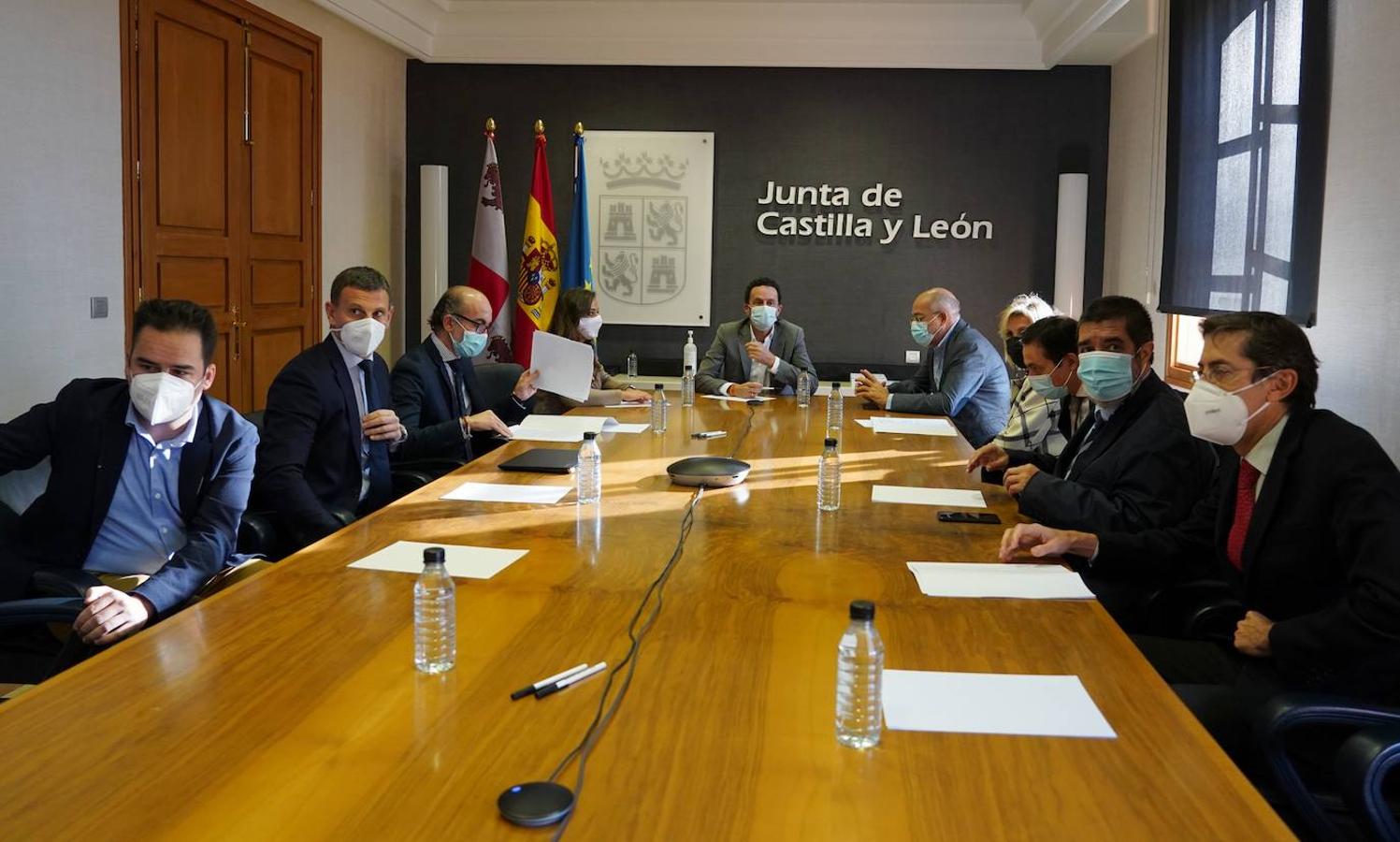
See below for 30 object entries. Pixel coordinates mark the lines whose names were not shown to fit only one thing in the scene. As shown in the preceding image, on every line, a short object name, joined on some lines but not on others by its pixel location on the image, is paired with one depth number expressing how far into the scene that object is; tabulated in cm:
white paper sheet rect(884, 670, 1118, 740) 159
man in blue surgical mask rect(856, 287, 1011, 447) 552
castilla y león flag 773
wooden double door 530
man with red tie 216
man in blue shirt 279
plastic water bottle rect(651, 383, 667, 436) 456
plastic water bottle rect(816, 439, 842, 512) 306
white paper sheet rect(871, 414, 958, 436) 476
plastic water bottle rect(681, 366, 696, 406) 549
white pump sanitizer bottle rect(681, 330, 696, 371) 621
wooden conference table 132
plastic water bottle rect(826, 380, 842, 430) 466
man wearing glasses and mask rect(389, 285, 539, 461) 442
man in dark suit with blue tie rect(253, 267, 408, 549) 342
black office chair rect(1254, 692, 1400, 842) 173
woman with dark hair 550
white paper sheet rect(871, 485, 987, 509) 319
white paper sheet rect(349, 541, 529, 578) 234
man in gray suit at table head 620
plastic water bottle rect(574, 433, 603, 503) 308
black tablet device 350
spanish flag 776
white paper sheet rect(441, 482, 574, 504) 309
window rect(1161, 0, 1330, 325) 437
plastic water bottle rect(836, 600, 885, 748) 153
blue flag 780
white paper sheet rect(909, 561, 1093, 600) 226
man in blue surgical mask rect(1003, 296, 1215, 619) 292
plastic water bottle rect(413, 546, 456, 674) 177
